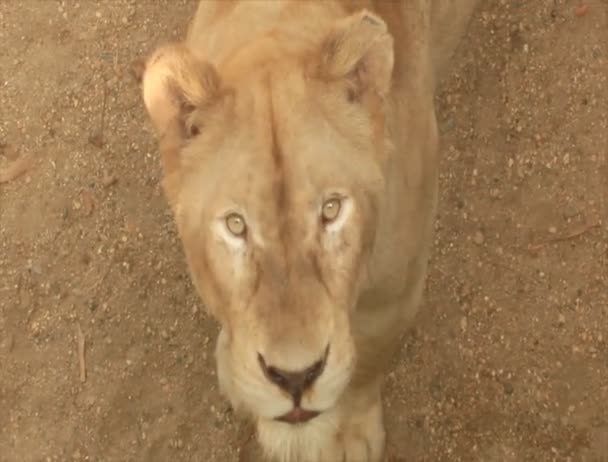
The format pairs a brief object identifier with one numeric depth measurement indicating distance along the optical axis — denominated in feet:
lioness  11.69
